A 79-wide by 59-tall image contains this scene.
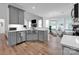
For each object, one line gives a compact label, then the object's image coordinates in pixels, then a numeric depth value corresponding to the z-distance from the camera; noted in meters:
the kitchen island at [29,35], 2.47
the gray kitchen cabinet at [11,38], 2.33
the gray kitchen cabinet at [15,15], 2.29
